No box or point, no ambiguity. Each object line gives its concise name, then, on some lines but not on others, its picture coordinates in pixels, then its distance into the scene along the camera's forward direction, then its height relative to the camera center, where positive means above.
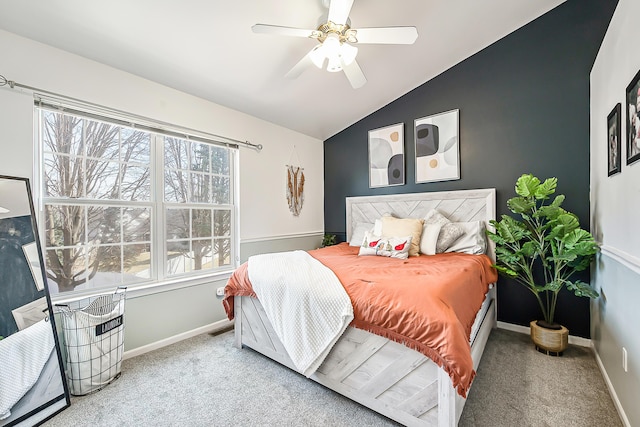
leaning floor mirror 1.57 -0.70
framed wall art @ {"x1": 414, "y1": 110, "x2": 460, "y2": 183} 3.21 +0.76
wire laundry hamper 1.87 -0.95
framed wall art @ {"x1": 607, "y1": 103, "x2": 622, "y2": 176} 1.72 +0.44
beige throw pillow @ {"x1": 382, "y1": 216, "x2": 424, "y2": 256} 2.90 -0.22
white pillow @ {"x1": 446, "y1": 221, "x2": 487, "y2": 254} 2.80 -0.33
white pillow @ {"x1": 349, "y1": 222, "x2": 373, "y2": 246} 3.62 -0.31
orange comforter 1.29 -0.54
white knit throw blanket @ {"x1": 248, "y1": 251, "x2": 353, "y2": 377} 1.69 -0.64
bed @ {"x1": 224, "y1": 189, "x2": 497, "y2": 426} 1.38 -0.96
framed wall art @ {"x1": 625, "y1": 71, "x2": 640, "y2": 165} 1.41 +0.48
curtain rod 1.82 +0.86
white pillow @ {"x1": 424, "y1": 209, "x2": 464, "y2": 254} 2.88 -0.28
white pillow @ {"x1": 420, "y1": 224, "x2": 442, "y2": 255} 2.87 -0.32
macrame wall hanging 3.93 +0.35
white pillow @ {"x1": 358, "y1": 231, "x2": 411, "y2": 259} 2.71 -0.38
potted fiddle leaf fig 2.14 -0.34
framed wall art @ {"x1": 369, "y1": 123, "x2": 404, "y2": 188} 3.64 +0.75
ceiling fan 1.82 +1.23
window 2.11 +0.08
